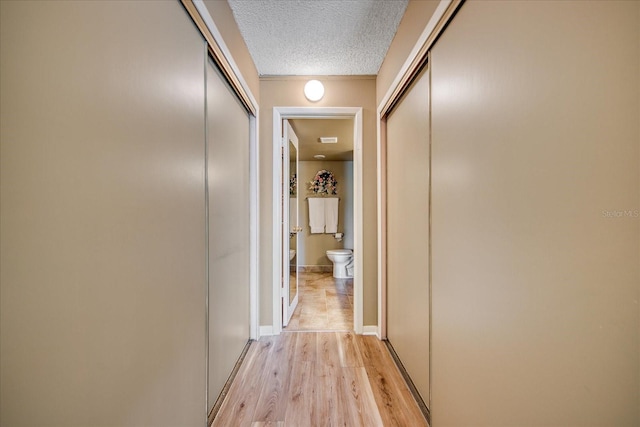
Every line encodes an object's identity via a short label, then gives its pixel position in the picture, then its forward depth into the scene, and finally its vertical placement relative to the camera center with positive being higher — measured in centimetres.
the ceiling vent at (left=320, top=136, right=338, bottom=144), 399 +100
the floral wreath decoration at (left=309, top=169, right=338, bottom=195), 555 +48
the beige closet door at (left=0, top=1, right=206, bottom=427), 53 -1
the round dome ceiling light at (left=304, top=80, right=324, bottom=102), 256 +108
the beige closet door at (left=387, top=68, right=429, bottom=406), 160 -16
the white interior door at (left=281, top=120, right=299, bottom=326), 277 -23
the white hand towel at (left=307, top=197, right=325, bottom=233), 550 -6
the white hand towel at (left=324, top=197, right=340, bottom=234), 552 -14
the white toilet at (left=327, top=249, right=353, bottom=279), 484 -94
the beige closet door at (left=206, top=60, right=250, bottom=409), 155 -12
